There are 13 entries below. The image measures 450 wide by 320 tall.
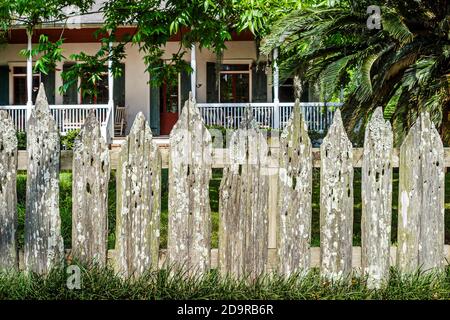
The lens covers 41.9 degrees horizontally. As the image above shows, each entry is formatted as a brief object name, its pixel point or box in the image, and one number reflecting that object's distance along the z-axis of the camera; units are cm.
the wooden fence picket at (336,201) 363
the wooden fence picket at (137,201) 356
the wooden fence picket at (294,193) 362
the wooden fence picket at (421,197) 370
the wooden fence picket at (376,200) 365
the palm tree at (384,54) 462
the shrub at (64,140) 1412
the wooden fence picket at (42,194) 353
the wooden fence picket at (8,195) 354
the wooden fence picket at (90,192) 354
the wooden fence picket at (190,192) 358
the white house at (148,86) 1831
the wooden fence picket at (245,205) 360
